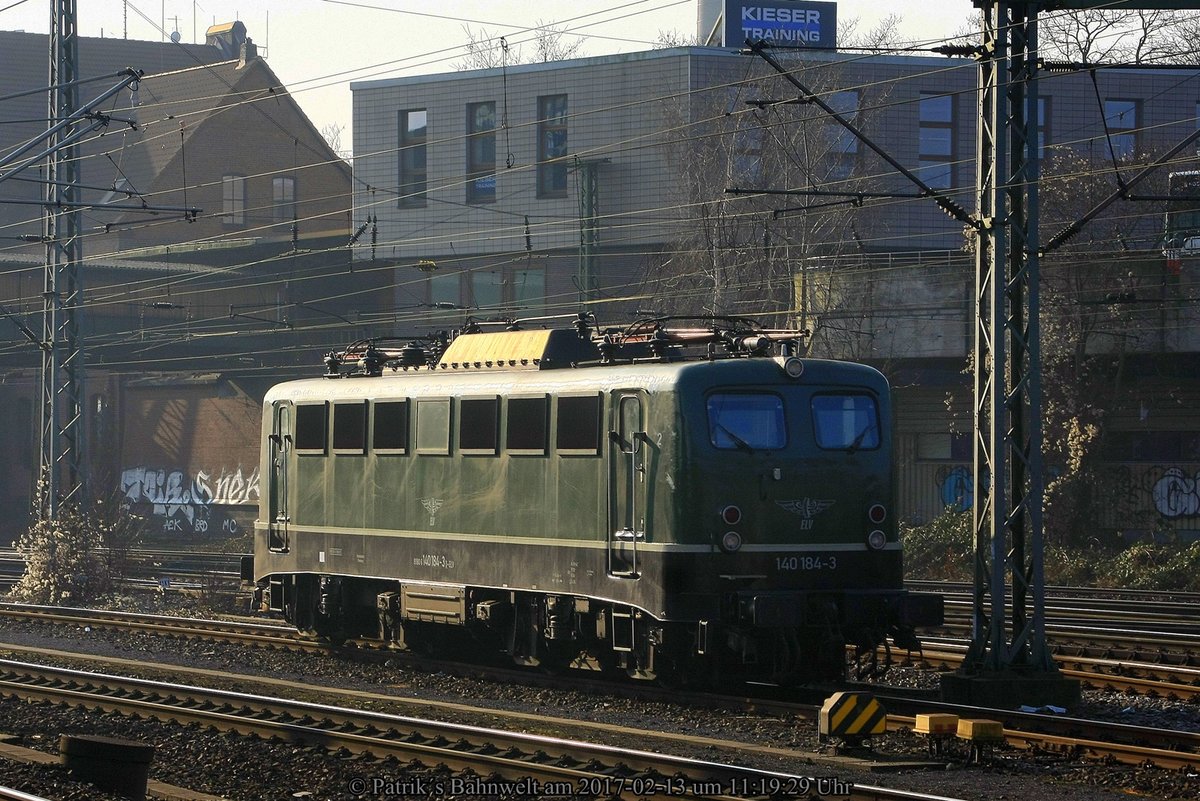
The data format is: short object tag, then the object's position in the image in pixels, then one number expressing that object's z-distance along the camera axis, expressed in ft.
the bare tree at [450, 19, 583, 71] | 156.25
